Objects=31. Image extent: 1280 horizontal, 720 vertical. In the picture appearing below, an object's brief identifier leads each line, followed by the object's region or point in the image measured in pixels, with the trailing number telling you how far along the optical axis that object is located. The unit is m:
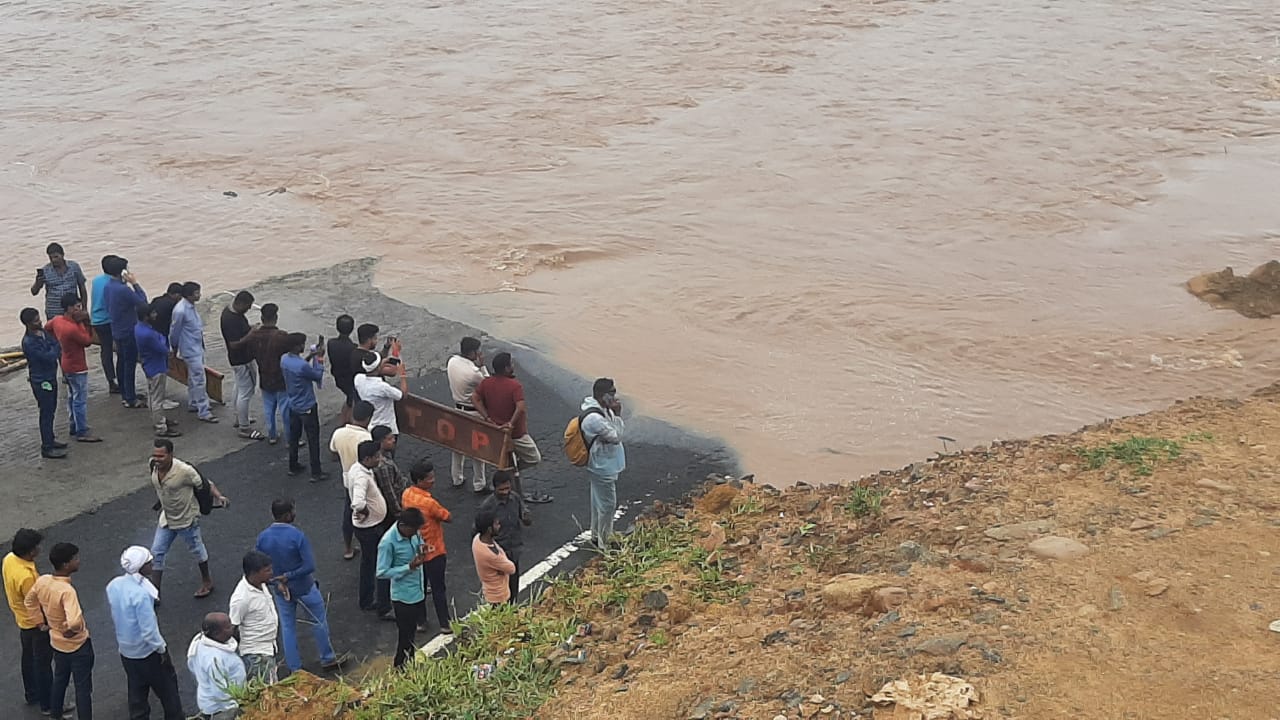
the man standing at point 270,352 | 11.36
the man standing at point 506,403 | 10.64
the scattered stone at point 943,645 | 6.80
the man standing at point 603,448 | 9.86
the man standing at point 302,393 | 11.03
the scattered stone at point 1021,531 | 8.43
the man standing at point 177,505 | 9.16
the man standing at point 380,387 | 10.73
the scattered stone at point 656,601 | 8.47
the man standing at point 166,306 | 12.16
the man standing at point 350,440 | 9.86
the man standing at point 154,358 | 11.78
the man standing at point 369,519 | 9.23
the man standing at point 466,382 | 11.16
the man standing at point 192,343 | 12.04
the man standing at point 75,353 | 11.69
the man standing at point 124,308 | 12.31
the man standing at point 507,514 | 8.83
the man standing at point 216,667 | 7.59
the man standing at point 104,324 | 12.59
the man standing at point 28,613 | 8.05
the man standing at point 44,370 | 11.36
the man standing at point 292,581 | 8.34
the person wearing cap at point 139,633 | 7.83
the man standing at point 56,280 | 12.78
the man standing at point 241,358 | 11.67
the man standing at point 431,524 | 8.69
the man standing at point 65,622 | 7.91
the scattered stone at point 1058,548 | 7.96
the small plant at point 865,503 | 9.70
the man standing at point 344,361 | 11.35
